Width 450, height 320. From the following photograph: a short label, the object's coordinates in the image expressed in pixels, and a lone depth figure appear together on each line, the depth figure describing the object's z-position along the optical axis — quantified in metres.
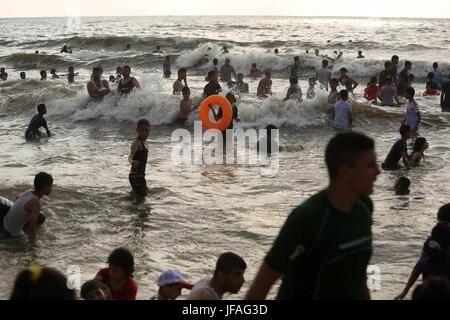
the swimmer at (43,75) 23.69
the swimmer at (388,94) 17.00
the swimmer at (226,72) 21.67
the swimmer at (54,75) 25.13
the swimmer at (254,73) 25.77
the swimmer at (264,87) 19.16
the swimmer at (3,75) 24.78
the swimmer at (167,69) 26.80
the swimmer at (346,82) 19.66
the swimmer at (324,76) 19.69
